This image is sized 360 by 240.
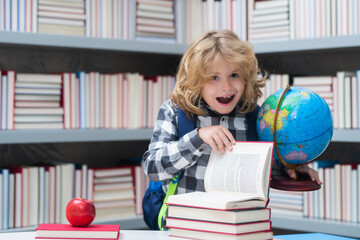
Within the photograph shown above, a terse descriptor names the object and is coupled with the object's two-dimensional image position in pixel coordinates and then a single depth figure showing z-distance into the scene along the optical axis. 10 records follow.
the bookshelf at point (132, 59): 2.91
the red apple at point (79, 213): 1.95
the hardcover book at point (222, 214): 1.85
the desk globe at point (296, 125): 2.06
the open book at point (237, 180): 1.87
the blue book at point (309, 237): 2.12
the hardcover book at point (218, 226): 1.85
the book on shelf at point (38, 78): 2.95
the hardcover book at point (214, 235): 1.85
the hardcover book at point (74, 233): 1.92
